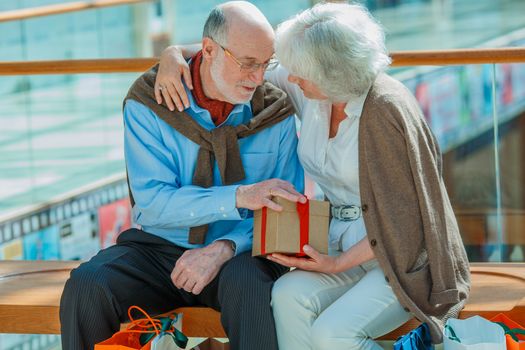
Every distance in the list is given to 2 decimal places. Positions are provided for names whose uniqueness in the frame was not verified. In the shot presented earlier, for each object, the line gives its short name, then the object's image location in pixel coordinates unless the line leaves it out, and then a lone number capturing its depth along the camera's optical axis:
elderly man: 4.38
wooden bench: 4.61
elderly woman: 4.26
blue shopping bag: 4.03
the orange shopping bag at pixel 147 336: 4.13
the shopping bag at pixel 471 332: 4.13
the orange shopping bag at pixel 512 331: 4.11
